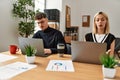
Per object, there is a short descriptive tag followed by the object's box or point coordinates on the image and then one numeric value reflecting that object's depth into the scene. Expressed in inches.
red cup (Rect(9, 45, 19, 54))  76.6
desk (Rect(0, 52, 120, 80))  45.3
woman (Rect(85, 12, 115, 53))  86.2
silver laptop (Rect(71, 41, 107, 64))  57.1
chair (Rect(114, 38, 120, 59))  163.2
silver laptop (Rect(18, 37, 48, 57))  68.4
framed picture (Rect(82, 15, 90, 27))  260.7
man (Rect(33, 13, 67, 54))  90.5
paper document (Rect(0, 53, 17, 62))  64.8
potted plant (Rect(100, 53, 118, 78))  45.8
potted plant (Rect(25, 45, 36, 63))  59.4
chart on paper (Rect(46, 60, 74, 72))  53.6
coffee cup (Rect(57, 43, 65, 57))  72.3
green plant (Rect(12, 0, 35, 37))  128.4
